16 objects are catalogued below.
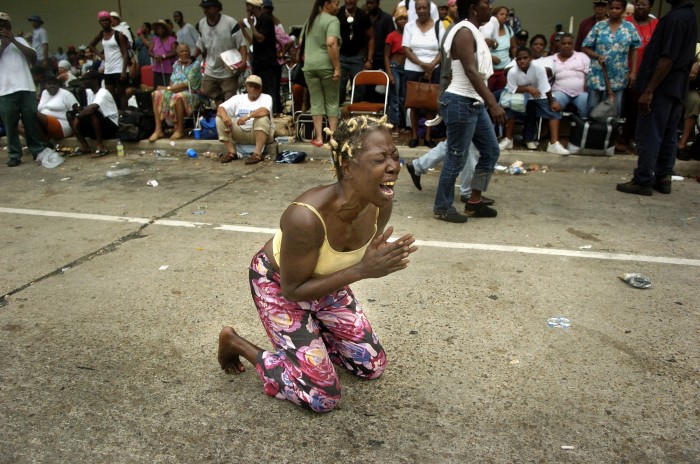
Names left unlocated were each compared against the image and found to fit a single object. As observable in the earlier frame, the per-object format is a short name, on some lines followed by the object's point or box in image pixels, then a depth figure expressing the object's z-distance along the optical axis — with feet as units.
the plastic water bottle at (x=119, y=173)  24.41
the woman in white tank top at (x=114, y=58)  33.01
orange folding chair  27.20
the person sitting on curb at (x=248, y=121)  26.32
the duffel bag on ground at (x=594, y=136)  23.75
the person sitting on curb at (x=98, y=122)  28.78
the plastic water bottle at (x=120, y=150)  29.14
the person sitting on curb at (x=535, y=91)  24.94
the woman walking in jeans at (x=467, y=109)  15.24
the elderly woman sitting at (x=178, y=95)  30.04
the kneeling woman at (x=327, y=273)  7.52
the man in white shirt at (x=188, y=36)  36.65
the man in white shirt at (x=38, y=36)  45.77
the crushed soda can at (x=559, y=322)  10.92
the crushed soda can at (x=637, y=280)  12.46
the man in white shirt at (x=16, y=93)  25.71
